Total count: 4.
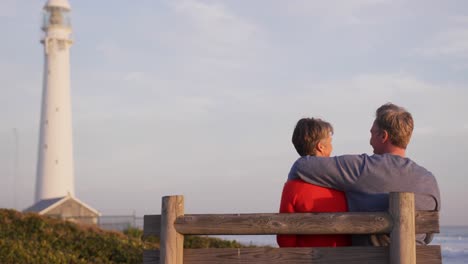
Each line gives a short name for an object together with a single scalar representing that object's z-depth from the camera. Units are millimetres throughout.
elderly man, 4461
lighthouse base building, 39709
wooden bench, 4168
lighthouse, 43938
